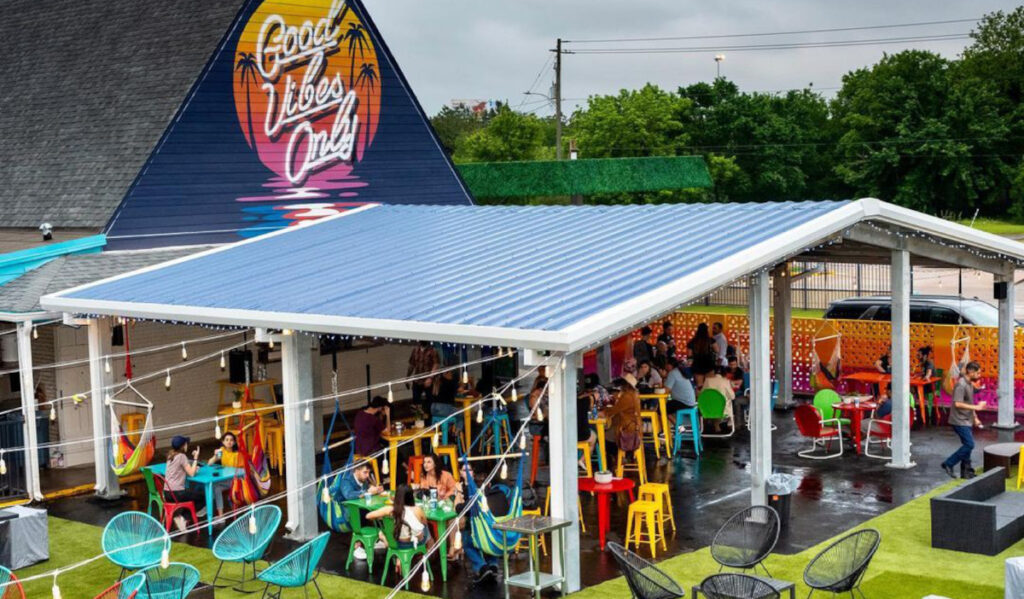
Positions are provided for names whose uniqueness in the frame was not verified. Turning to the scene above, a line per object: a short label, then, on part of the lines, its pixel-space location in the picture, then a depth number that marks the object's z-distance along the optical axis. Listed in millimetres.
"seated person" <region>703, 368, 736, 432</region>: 18688
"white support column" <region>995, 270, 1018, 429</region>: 18797
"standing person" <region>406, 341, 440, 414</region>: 21312
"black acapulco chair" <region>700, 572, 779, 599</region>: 9914
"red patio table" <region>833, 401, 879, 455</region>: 17672
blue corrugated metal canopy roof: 11969
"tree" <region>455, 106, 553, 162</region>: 56406
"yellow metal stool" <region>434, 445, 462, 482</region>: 16312
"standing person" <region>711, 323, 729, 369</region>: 22703
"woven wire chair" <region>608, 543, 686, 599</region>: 10320
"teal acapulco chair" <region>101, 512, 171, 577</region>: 12156
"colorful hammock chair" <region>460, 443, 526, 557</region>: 12000
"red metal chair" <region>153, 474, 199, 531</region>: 14438
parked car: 23391
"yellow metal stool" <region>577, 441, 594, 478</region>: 15543
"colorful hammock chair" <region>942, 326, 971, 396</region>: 19797
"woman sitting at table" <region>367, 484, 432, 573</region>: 12281
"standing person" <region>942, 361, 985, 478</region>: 15664
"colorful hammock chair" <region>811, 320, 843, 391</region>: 21328
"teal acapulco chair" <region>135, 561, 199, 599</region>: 10836
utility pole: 44781
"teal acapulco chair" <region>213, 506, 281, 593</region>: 12211
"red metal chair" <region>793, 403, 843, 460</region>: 17078
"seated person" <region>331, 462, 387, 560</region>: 13344
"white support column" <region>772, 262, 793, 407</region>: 21172
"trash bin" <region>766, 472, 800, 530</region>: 13688
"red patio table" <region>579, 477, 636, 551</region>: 13422
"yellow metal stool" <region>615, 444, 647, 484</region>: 15289
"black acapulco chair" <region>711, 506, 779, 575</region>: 11305
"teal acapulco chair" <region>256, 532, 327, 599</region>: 11305
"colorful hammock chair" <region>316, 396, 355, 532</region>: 13984
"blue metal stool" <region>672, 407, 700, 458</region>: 17781
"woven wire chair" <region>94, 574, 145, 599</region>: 10305
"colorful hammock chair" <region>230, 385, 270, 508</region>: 14797
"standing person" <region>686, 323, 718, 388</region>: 21219
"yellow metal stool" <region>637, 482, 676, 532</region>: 13430
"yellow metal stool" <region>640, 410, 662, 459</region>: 17531
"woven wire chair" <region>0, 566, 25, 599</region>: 11122
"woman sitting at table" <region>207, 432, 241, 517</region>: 15117
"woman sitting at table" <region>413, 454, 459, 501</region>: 12906
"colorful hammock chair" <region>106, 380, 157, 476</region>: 15375
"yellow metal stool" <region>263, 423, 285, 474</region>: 18000
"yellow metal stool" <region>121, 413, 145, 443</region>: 18022
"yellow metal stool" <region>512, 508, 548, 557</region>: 12934
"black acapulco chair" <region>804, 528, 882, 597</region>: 10523
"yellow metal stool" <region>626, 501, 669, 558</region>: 13125
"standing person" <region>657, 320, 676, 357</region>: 22766
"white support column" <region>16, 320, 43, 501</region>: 16075
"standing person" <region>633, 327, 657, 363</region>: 22344
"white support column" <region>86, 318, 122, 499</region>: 16484
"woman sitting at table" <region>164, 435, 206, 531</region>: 14602
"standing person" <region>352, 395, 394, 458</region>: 15672
